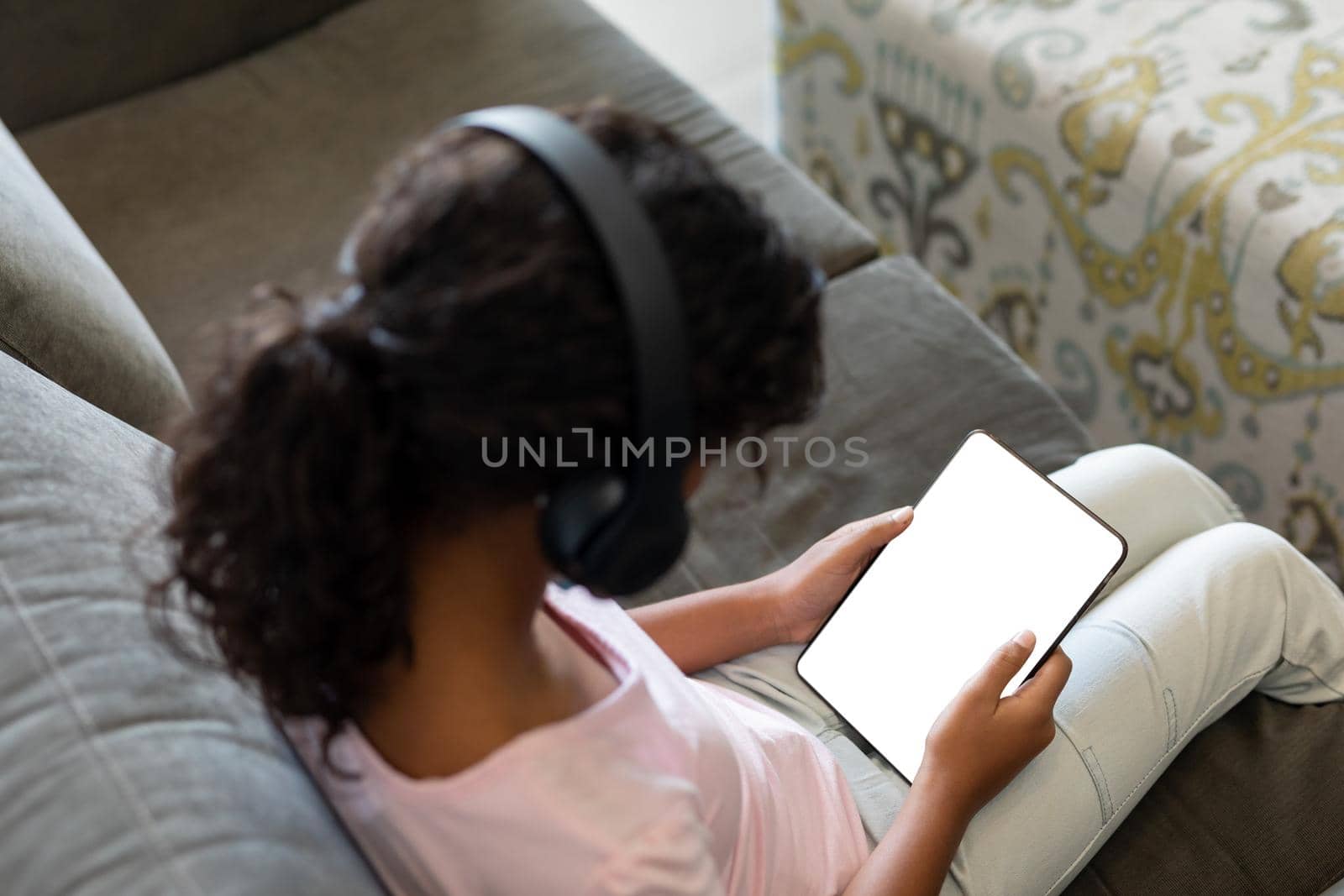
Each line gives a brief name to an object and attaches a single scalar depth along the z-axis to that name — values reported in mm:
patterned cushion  1224
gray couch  539
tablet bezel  784
